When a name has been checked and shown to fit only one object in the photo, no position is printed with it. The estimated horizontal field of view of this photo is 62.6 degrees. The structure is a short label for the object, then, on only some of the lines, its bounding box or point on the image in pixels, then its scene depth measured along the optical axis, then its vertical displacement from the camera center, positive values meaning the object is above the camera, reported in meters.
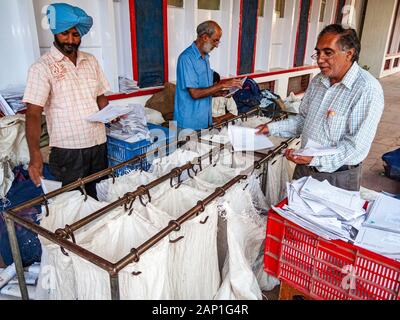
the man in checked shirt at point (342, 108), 1.49 -0.34
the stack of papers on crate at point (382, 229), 1.10 -0.66
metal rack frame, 0.99 -0.65
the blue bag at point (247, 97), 4.20 -0.80
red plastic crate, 1.10 -0.80
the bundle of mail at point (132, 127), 2.51 -0.73
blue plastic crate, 2.48 -0.84
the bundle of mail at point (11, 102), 2.46 -0.54
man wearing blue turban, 1.77 -0.41
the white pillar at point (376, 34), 11.29 -0.05
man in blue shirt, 2.43 -0.37
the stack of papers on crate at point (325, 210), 1.18 -0.63
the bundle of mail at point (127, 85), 3.54 -0.58
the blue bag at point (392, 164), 3.82 -1.43
